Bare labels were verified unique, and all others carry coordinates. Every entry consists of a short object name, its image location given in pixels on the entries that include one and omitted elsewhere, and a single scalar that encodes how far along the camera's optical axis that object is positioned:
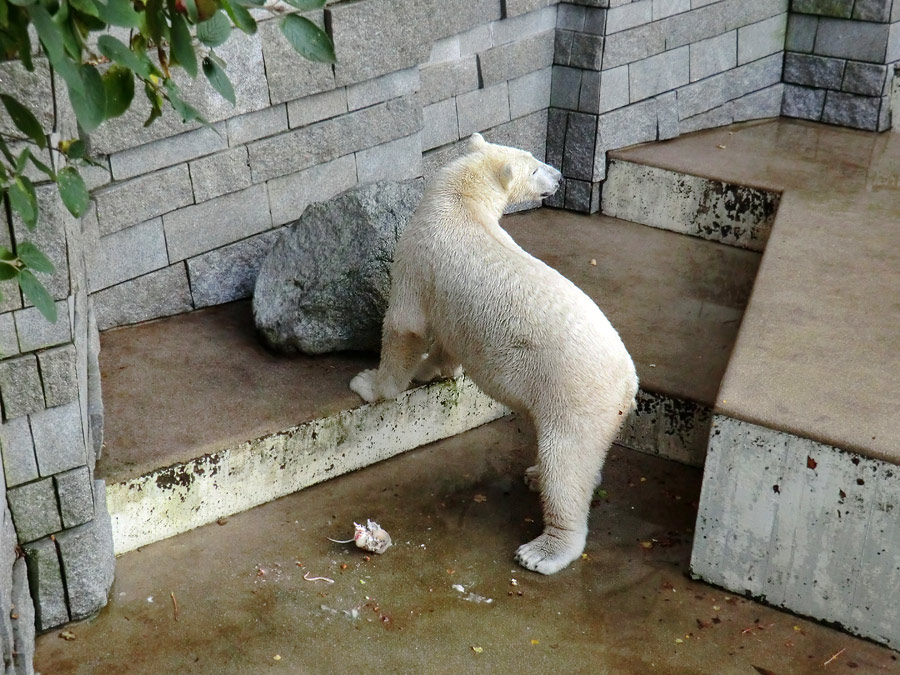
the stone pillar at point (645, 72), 5.99
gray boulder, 4.32
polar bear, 3.56
